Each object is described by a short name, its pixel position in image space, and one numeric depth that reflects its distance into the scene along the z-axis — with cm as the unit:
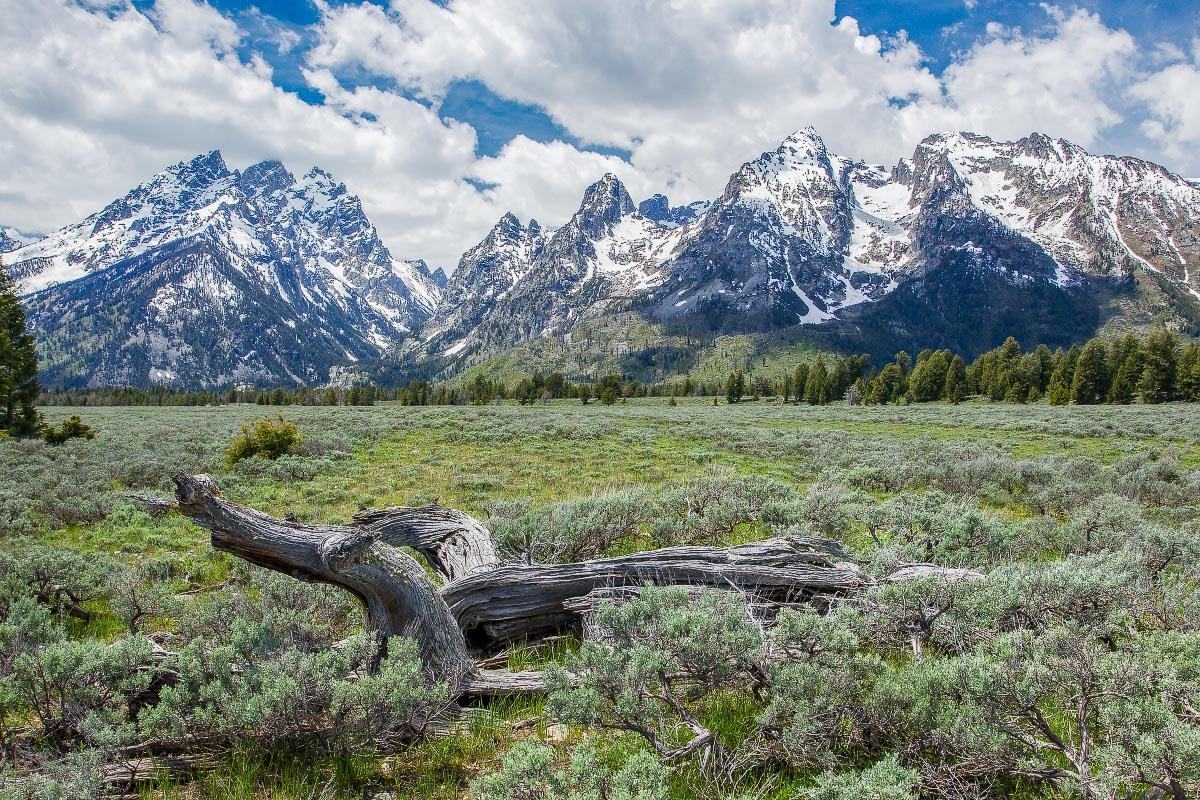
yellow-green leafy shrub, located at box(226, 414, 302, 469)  1952
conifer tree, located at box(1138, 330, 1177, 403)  6122
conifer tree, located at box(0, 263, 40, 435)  2417
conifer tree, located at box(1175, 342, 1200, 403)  5869
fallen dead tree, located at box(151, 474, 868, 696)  411
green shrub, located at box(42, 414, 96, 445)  2226
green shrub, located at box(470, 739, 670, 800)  265
